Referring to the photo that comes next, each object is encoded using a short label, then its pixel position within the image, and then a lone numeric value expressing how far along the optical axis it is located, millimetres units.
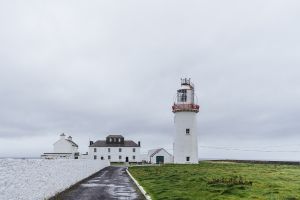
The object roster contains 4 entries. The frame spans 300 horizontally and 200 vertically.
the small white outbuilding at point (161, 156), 93625
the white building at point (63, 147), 121050
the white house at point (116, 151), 118125
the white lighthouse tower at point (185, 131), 72312
